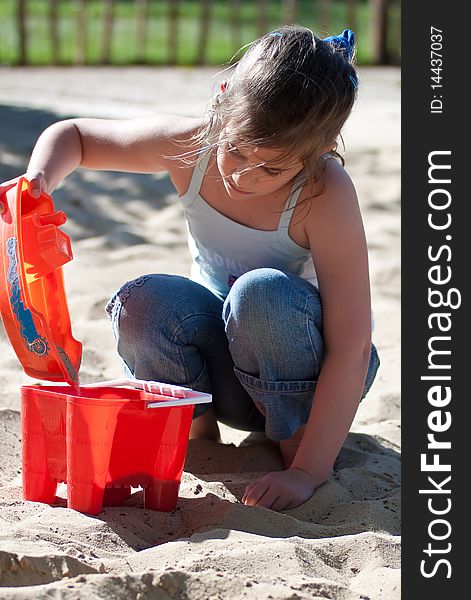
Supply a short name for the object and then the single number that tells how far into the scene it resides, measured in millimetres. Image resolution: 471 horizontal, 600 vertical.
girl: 2405
